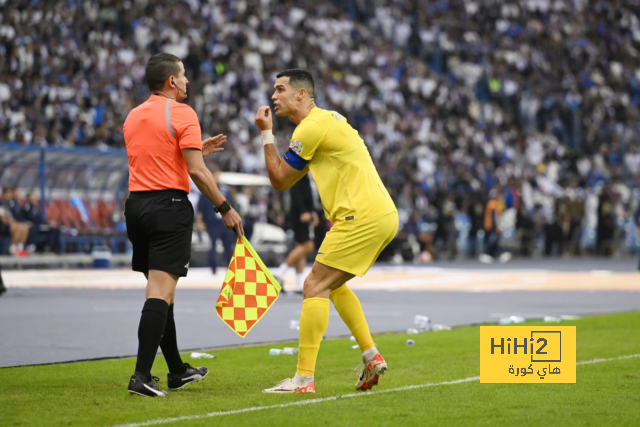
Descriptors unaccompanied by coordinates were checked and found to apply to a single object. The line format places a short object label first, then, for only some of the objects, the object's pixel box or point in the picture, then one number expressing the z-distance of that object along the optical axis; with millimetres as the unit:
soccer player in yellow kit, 13898
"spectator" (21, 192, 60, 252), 51125
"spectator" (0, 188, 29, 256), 50656
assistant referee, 13672
